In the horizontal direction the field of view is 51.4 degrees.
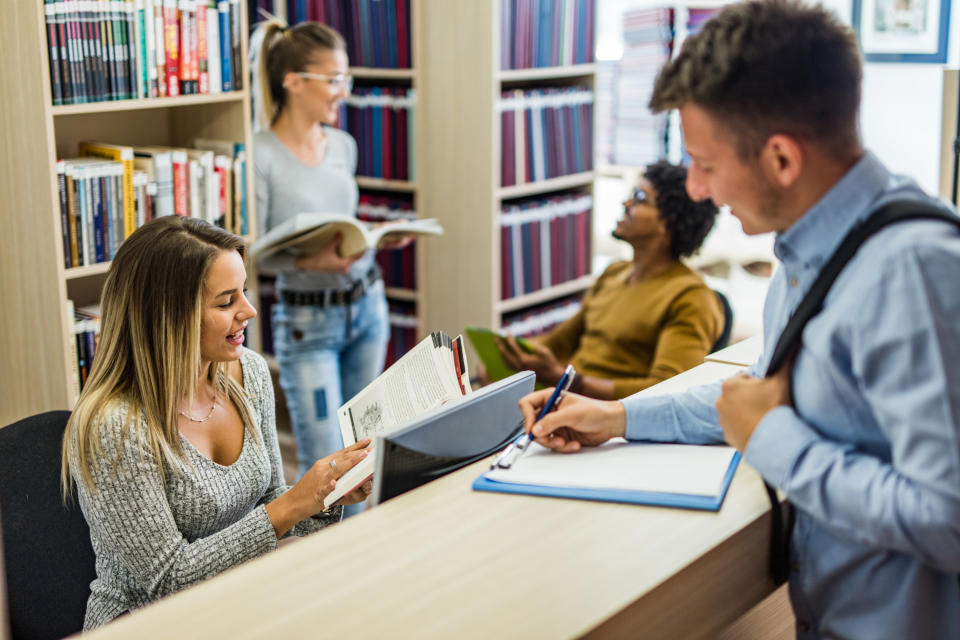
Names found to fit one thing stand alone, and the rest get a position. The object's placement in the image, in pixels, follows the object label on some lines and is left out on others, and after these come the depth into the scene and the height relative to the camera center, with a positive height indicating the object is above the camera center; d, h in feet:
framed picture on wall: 13.38 +1.27
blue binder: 3.99 -1.48
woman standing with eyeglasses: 10.21 -1.33
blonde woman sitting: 5.12 -1.66
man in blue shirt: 3.03 -0.67
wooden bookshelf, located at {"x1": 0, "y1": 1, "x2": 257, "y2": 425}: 7.93 -0.78
